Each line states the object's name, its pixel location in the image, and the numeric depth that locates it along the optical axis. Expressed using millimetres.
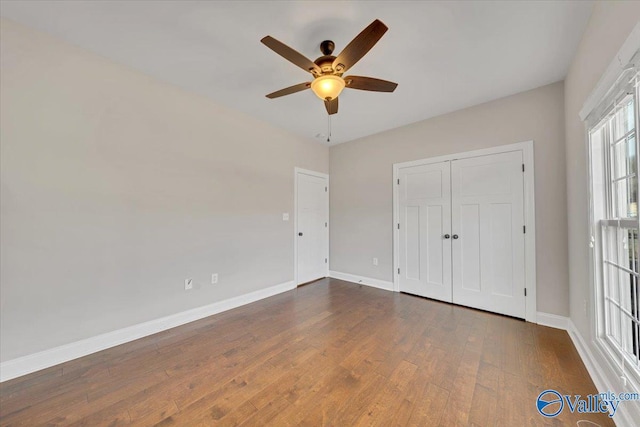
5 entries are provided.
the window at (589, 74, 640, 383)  1333
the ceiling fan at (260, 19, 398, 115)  1508
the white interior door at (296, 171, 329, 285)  4094
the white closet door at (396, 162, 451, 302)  3248
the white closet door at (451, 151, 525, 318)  2721
